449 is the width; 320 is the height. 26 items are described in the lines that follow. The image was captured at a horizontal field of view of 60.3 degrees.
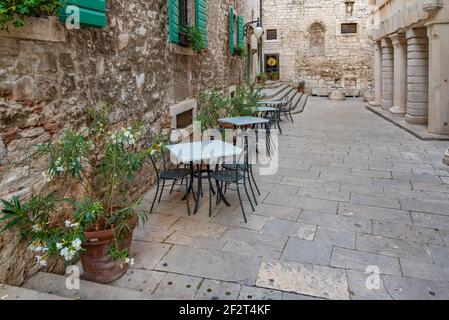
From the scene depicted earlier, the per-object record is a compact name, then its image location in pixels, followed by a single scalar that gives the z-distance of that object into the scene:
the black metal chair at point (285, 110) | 10.07
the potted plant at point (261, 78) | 16.14
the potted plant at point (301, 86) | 19.24
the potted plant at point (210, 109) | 6.16
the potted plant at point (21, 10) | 2.16
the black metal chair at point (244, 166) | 4.03
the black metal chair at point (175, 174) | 4.04
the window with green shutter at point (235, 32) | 9.02
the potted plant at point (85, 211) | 2.33
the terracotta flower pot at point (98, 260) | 2.56
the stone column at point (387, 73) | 11.85
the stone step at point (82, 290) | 2.31
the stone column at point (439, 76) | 7.40
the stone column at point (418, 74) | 8.88
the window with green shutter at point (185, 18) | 5.12
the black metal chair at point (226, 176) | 3.88
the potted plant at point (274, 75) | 19.95
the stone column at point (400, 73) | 10.16
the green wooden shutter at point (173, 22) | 5.08
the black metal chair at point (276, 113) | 8.72
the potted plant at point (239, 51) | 9.57
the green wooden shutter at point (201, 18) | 6.17
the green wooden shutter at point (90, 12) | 2.78
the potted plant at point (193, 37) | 5.69
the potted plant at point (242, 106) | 7.64
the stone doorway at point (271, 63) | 20.20
